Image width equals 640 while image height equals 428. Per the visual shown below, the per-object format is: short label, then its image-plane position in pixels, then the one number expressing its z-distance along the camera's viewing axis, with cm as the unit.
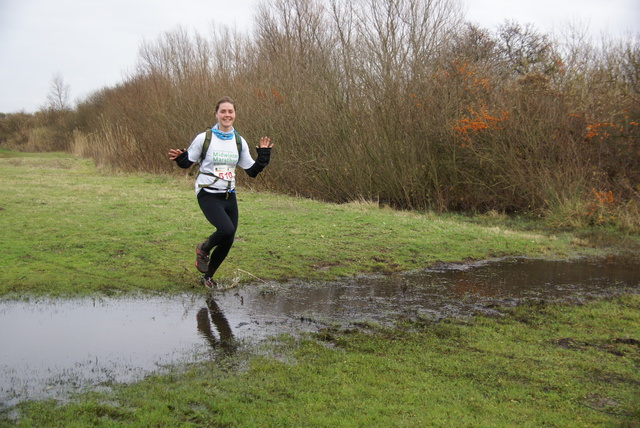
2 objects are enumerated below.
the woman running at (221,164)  744
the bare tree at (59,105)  6614
